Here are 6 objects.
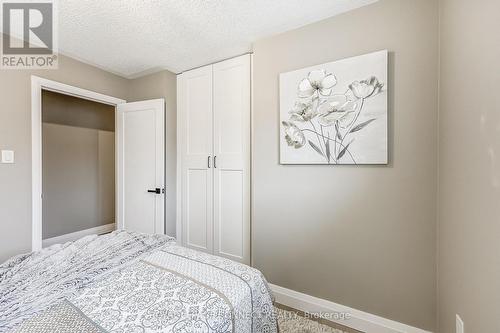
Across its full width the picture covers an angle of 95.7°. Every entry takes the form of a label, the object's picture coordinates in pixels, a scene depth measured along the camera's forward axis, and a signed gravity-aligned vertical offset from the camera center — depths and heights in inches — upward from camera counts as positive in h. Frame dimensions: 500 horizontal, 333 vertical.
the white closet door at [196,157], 102.0 +3.3
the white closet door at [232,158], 91.5 +2.5
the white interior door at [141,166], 107.9 -1.0
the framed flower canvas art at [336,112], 63.6 +15.9
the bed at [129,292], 33.7 -22.9
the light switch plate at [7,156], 79.2 +2.7
